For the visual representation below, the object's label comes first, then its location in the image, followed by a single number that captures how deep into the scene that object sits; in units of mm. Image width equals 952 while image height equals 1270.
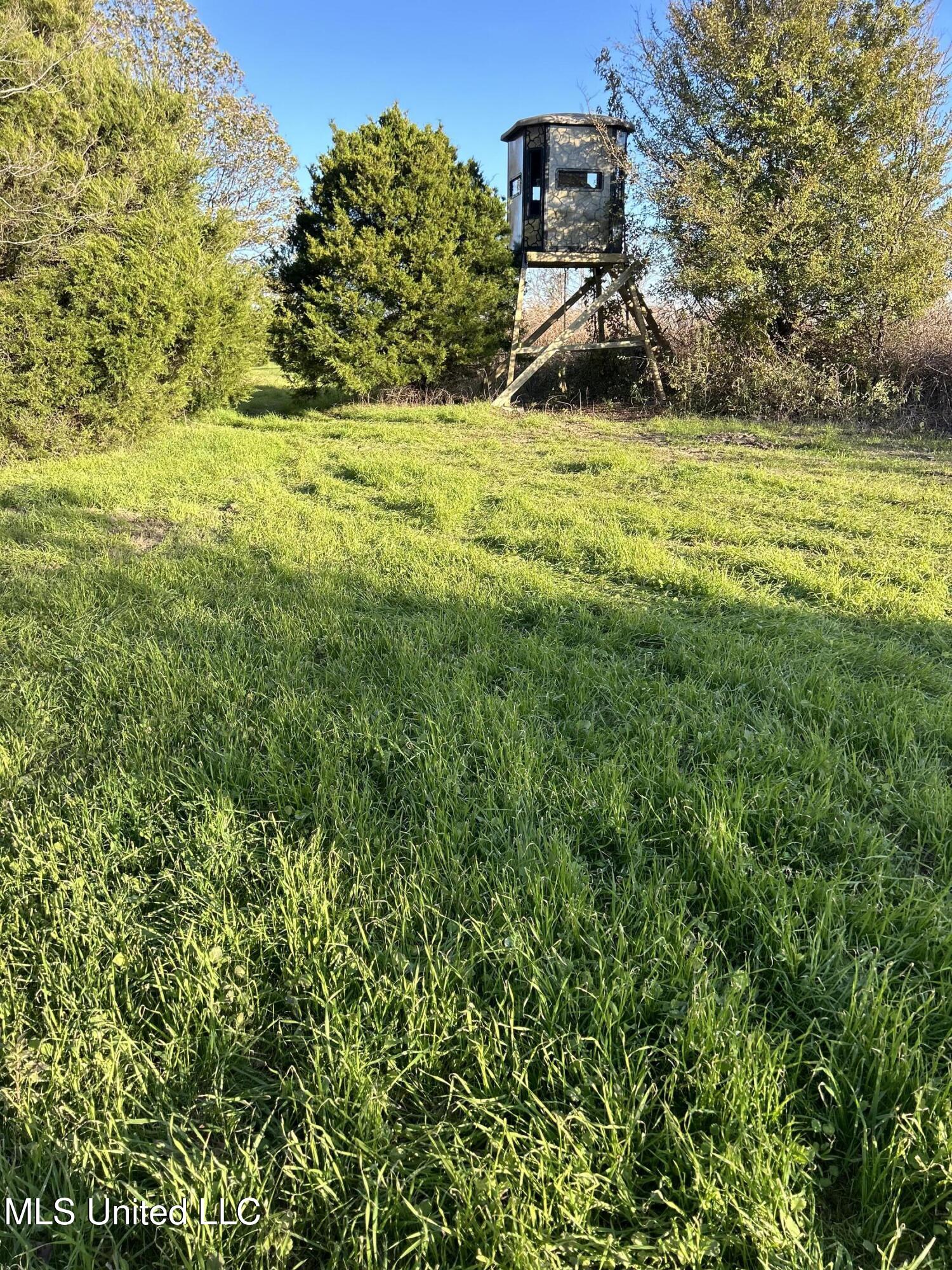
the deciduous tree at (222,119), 15875
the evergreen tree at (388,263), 11484
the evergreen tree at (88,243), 6504
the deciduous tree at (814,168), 9703
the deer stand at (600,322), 12211
